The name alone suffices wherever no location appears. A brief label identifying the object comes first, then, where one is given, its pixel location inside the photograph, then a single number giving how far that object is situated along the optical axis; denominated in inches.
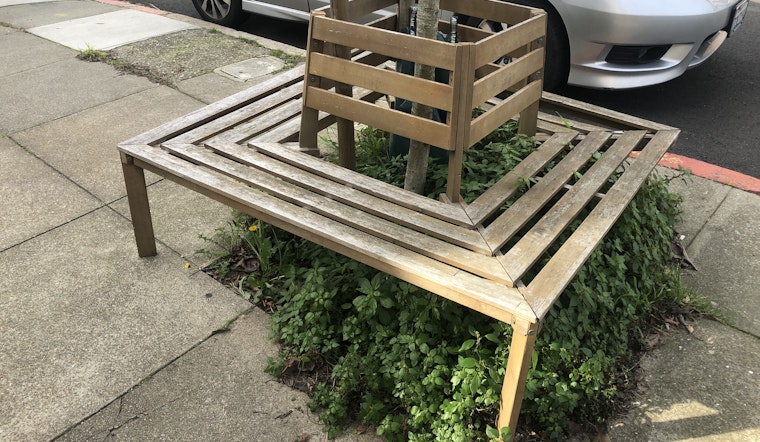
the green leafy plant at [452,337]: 88.2
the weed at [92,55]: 219.0
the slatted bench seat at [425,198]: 80.4
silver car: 167.3
